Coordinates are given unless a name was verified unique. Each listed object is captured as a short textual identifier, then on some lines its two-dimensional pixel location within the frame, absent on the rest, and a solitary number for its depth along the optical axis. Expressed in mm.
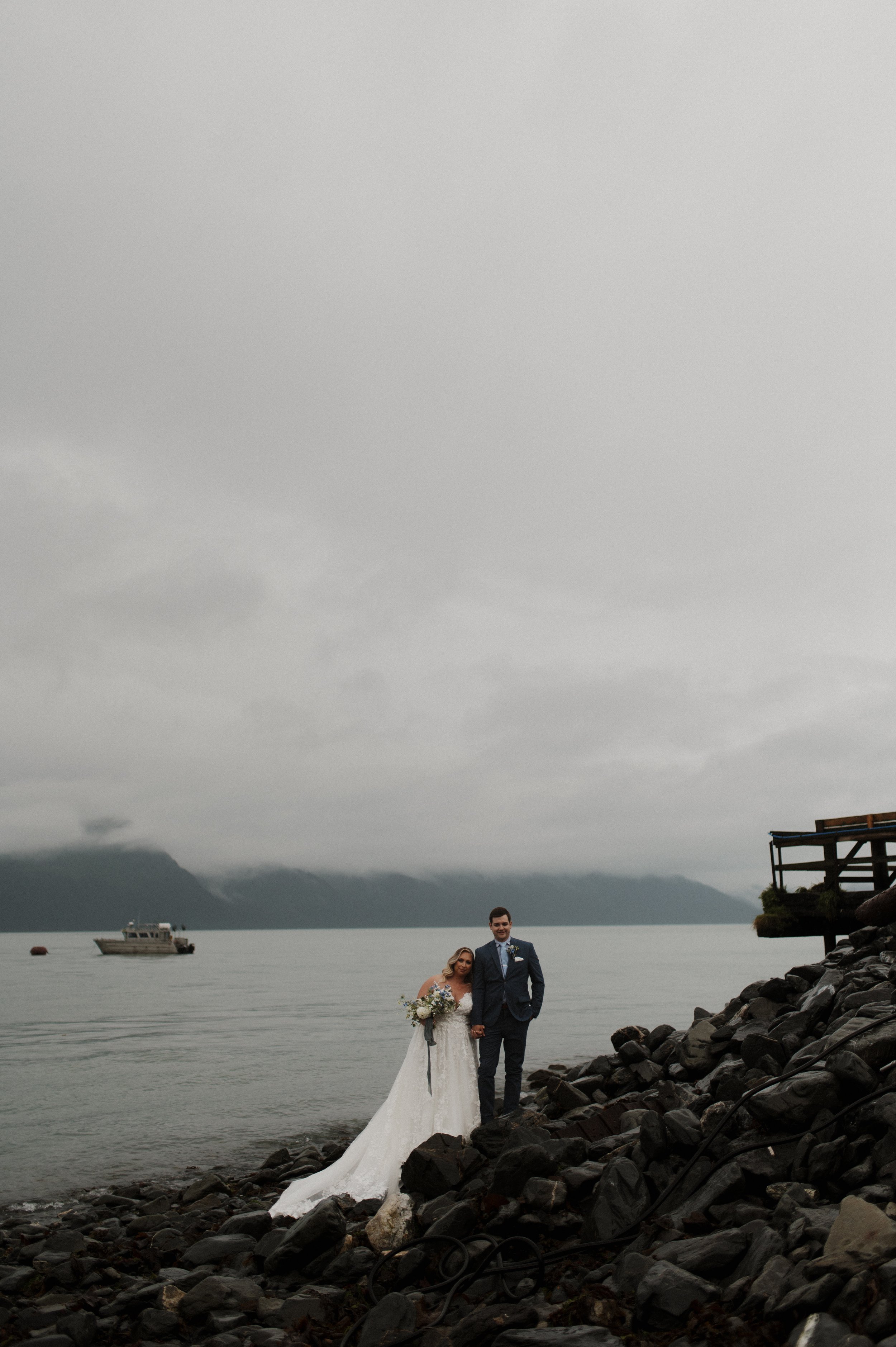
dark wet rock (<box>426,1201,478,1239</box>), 9914
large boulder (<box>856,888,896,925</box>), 16641
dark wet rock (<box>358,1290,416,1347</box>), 8141
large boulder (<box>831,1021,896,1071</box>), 9695
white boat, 168125
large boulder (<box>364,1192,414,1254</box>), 10727
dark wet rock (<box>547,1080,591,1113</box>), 16844
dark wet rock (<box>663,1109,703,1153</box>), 9820
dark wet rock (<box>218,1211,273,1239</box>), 13203
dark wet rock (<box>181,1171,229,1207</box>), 17062
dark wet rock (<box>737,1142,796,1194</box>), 8766
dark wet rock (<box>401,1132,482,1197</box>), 11641
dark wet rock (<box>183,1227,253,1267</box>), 12336
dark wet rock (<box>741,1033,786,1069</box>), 12266
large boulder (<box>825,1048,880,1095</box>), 9156
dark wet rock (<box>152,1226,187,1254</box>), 13312
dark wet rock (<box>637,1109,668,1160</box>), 9984
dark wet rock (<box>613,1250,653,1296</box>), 7828
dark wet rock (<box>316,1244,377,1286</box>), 10344
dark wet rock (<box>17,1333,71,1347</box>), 9719
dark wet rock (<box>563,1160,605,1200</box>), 10156
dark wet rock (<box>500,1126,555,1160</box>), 11352
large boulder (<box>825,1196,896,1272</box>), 6578
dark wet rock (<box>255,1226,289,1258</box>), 11477
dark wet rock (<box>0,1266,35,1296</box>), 12305
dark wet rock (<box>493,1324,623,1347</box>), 6898
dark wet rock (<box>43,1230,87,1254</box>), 14039
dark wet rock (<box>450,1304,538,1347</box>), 7578
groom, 13031
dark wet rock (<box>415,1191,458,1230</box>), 10719
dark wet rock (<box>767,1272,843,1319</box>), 6312
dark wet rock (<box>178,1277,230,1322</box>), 10070
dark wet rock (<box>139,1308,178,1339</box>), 9859
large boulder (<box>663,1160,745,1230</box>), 8719
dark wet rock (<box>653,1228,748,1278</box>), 7500
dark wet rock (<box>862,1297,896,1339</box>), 5883
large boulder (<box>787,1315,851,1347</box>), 5930
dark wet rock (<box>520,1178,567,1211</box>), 9992
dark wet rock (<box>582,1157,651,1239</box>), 9148
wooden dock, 24328
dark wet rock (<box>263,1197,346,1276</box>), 10953
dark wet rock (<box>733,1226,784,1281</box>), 7230
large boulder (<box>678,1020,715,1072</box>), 15961
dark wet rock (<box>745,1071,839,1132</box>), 9164
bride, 12812
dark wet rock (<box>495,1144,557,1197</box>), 10672
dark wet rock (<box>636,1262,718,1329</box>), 6977
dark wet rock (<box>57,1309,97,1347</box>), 9953
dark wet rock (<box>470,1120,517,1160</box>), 12211
